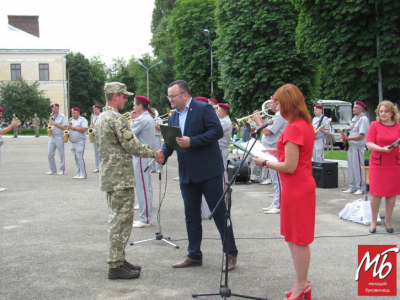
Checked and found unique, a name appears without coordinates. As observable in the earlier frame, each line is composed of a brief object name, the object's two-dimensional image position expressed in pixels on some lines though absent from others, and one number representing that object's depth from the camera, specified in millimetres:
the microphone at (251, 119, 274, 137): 4320
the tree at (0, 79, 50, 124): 53688
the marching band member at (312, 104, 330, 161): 12773
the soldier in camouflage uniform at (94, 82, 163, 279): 4867
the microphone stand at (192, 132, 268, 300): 4121
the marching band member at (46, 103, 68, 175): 14672
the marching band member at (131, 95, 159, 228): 7293
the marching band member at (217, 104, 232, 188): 8727
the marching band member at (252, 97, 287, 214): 8297
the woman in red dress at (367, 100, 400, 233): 6680
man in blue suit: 5059
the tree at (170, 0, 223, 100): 38094
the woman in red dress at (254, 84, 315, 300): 3951
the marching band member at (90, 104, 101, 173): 14844
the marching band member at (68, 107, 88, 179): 13695
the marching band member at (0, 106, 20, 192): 11048
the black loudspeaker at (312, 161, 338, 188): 11375
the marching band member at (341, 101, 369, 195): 10344
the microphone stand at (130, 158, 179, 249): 6166
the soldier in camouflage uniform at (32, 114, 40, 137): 46803
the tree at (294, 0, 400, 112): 15820
